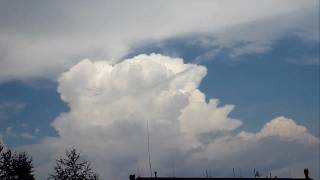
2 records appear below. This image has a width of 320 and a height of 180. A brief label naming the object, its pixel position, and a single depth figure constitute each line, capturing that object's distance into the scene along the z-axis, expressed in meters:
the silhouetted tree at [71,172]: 57.69
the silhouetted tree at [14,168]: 64.25
